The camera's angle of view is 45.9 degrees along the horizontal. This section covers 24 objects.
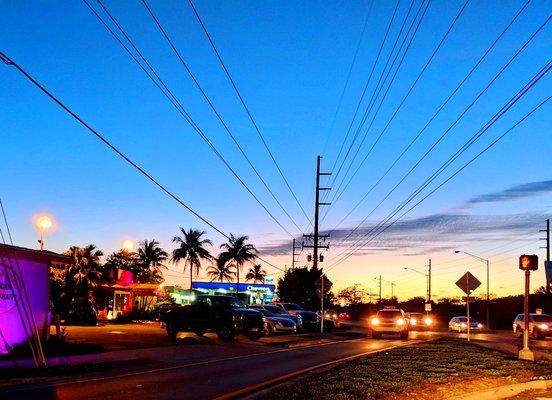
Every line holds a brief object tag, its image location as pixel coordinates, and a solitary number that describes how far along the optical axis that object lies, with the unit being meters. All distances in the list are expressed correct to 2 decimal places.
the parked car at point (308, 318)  42.69
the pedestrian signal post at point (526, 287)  19.11
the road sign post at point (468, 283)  28.75
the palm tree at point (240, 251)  86.25
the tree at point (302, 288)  57.17
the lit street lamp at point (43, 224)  26.09
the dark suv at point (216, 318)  28.86
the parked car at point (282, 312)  37.95
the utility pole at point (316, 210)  45.25
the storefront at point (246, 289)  81.25
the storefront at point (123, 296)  48.19
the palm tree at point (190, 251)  79.44
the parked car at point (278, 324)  34.23
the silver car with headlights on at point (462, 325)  50.19
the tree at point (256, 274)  112.60
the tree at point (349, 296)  158.38
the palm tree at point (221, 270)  88.41
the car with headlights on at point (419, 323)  53.09
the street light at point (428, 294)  90.39
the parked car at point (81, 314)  37.97
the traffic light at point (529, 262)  19.22
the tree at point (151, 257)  75.69
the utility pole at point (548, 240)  67.56
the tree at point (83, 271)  43.19
